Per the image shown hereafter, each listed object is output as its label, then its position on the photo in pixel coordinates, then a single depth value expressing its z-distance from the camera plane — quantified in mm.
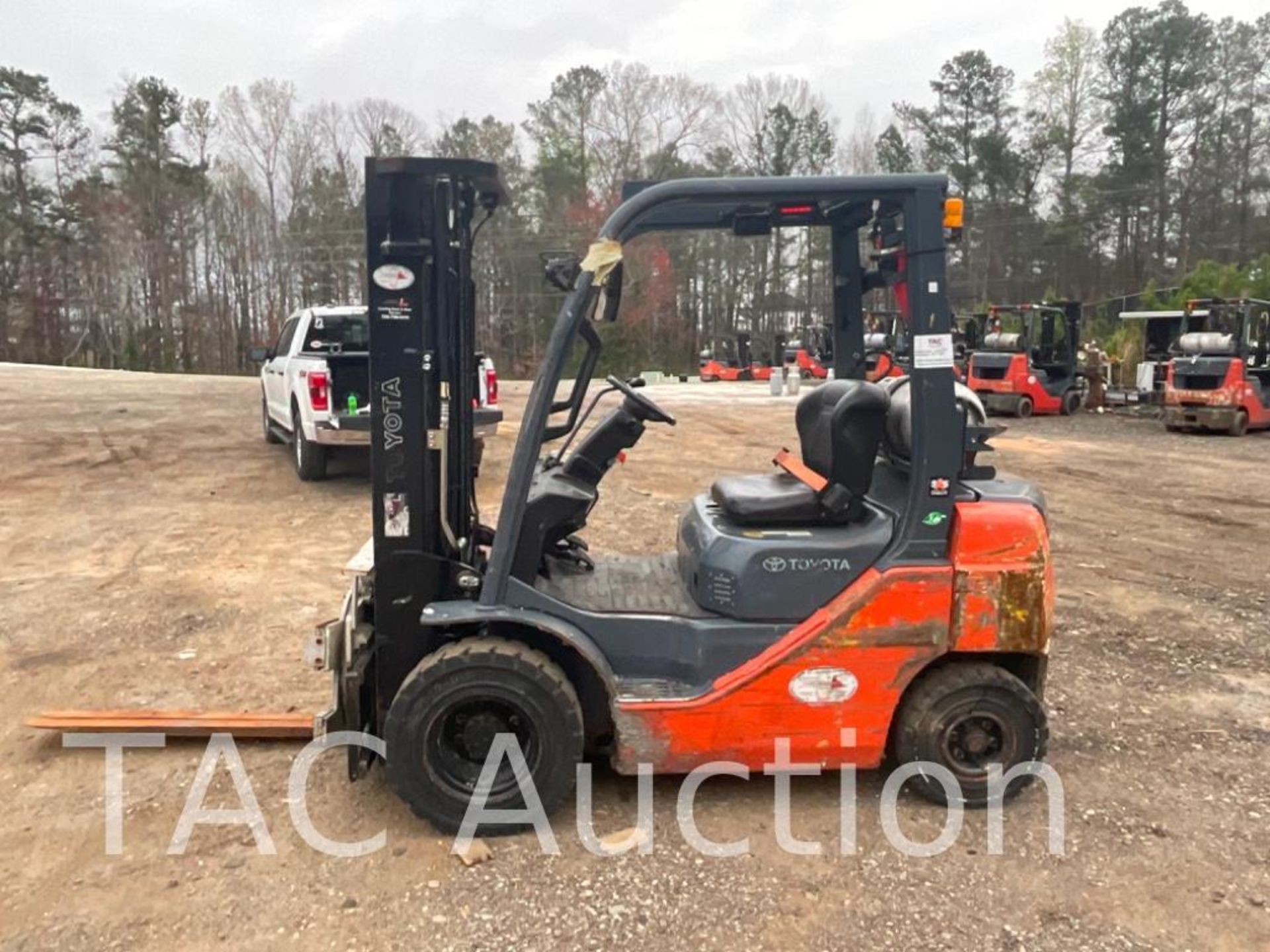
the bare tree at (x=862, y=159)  42719
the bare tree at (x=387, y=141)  41219
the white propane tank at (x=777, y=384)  25750
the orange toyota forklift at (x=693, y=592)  3559
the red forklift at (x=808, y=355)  29484
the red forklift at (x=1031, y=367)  19891
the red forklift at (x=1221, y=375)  16844
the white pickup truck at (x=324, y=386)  9875
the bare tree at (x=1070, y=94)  41125
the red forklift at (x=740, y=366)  32875
